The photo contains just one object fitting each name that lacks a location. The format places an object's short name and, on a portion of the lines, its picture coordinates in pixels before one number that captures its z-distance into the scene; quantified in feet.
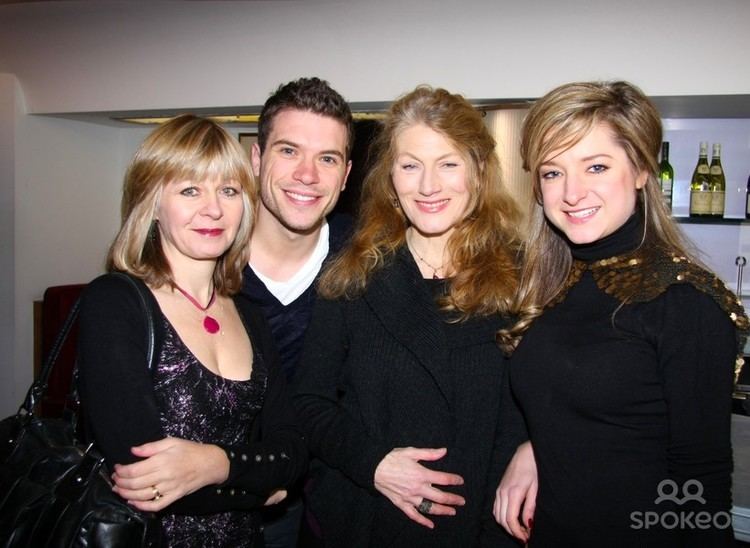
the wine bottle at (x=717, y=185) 12.10
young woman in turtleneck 4.16
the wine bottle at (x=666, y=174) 12.37
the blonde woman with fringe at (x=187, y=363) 4.55
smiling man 6.93
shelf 11.93
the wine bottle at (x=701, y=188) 12.14
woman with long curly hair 5.43
